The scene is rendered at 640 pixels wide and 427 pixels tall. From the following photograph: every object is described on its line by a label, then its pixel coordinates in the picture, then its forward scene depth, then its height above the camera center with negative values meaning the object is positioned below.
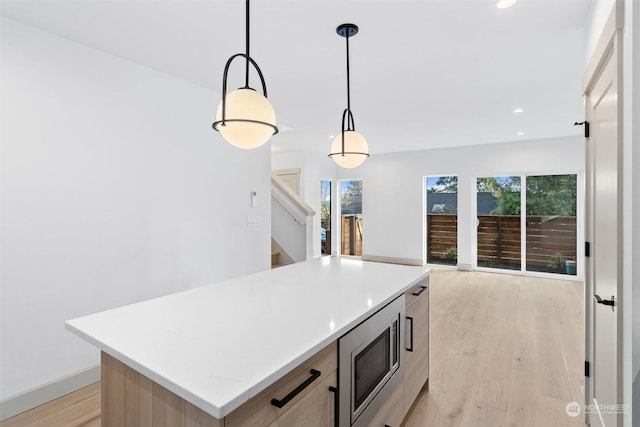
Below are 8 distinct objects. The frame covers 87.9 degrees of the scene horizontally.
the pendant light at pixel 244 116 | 1.34 +0.40
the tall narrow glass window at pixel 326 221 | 7.87 -0.16
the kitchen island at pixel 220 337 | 0.89 -0.43
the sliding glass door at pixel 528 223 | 5.80 -0.15
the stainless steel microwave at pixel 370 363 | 1.31 -0.68
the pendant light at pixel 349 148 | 2.12 +0.43
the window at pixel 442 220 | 6.86 -0.11
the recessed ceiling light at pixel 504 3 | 1.92 +1.24
